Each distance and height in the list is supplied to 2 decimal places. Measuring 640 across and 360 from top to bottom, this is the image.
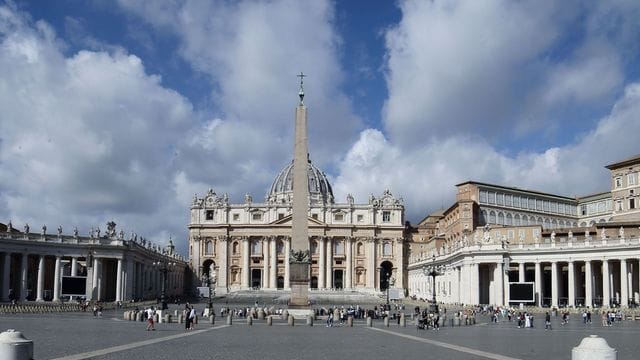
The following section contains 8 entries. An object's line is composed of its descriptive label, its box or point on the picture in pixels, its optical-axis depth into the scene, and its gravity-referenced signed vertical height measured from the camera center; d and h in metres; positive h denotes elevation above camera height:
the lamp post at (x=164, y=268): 55.78 +1.22
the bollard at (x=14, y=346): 9.47 -0.91
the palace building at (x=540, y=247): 67.81 +3.05
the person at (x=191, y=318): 36.66 -2.14
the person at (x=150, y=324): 34.15 -2.24
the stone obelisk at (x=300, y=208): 42.91 +3.86
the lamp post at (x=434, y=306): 44.16 -1.72
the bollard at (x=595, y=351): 9.06 -0.86
